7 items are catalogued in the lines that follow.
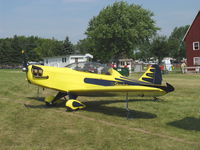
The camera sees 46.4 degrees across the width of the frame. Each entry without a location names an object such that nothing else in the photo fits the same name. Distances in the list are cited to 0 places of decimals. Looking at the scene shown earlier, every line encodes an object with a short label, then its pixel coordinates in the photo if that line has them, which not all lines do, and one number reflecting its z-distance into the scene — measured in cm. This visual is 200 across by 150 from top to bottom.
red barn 3669
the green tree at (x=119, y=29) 4038
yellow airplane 855
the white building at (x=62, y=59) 5212
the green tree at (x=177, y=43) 5344
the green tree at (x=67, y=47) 7539
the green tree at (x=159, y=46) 5097
